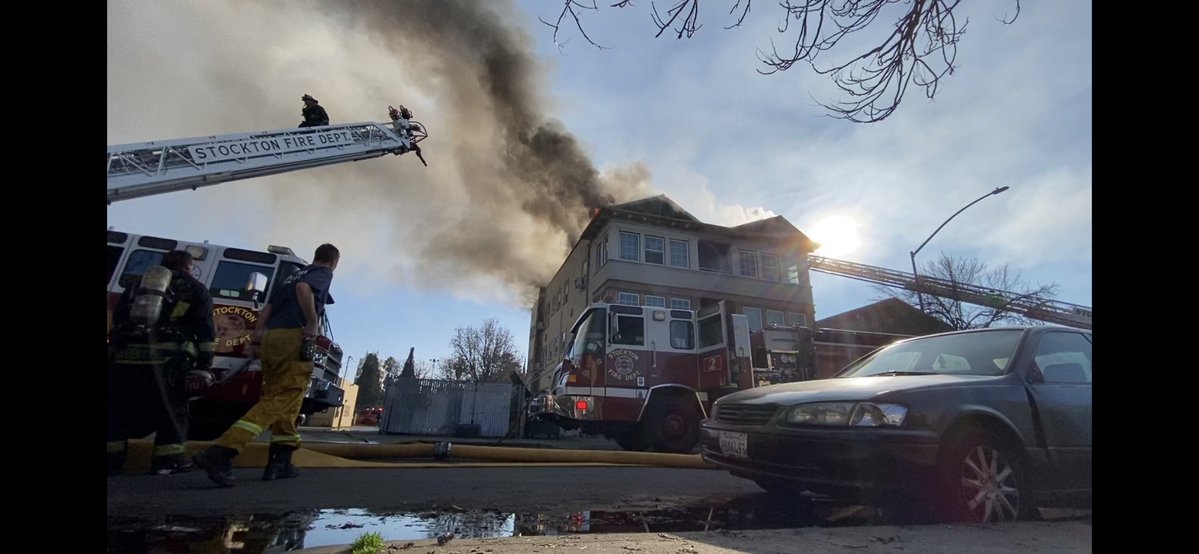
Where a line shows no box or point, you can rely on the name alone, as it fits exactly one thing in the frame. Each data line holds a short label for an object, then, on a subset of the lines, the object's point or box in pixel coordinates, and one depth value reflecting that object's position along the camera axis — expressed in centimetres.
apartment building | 2455
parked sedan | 343
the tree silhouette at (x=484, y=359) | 4938
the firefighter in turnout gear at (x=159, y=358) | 422
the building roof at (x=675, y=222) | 2508
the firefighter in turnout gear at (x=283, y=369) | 387
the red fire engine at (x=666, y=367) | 916
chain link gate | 1648
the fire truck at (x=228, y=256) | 687
